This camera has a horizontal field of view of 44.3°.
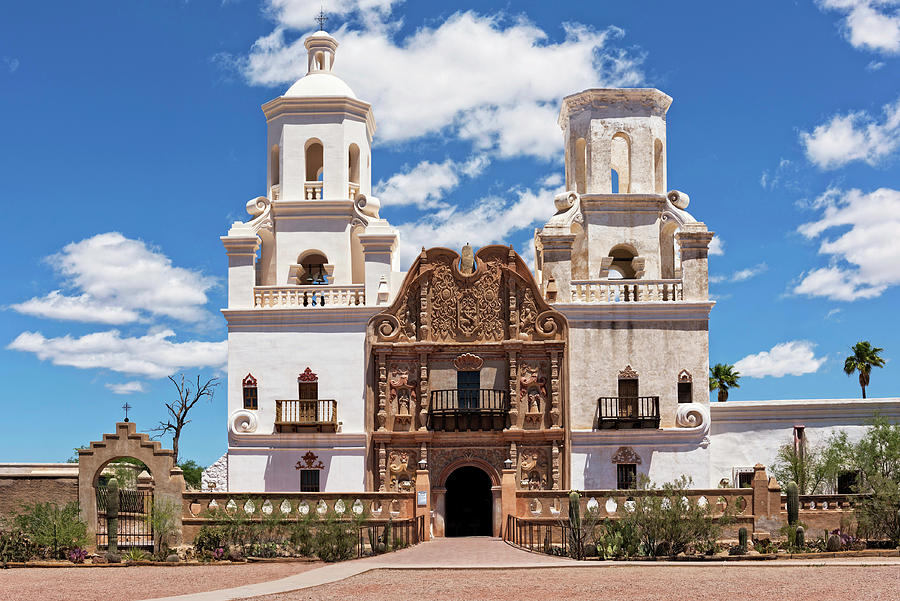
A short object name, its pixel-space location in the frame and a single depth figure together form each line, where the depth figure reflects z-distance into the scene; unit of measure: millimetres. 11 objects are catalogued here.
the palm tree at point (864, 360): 54812
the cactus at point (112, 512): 29922
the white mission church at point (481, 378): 38344
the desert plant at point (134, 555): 29475
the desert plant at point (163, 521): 31031
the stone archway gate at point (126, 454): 33219
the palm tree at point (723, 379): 56406
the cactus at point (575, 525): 28169
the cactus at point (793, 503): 31703
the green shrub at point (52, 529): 29875
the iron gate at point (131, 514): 33281
